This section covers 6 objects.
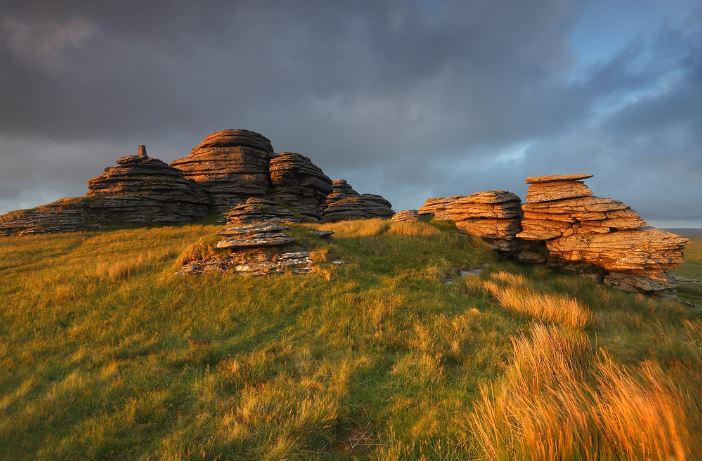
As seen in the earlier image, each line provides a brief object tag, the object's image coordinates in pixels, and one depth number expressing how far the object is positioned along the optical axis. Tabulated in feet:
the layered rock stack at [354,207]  128.77
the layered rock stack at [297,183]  128.67
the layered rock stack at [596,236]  48.06
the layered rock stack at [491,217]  65.00
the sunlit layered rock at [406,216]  86.22
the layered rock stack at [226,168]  123.65
